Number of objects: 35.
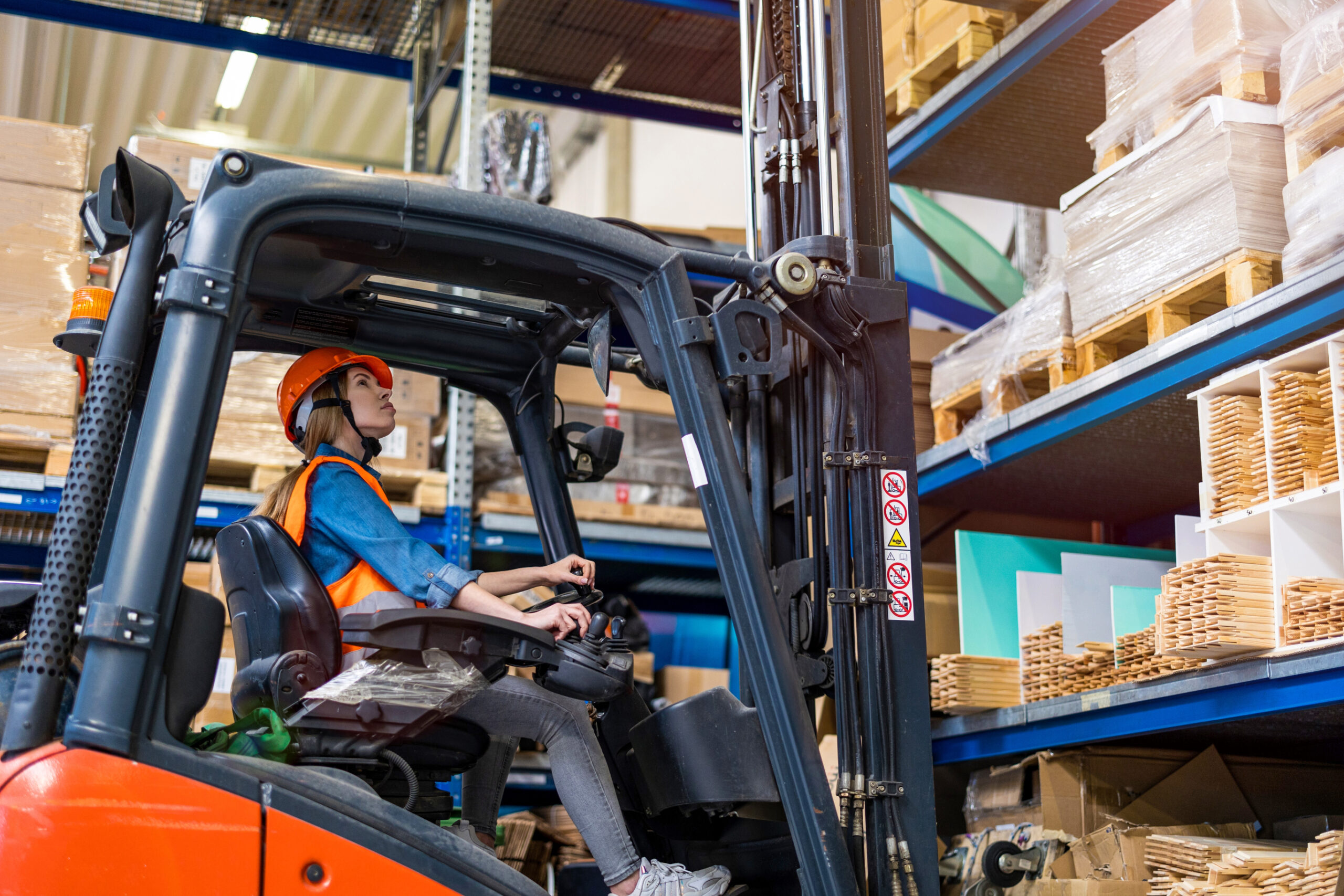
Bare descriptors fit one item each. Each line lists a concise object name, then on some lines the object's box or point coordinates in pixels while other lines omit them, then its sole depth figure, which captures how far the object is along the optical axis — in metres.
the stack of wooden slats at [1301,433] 3.70
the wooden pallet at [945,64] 5.50
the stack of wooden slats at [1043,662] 4.75
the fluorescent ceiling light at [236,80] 12.95
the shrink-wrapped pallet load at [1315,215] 3.63
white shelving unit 3.61
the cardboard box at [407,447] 6.58
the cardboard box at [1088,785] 4.70
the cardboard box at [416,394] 6.67
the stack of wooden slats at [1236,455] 3.88
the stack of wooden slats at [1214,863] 3.71
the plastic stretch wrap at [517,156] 7.29
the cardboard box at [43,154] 5.97
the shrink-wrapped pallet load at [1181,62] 4.21
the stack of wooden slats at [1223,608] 3.67
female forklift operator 2.98
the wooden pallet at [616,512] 6.75
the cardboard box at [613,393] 6.95
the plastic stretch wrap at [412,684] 2.67
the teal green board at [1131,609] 4.38
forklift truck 2.40
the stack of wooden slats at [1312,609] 3.48
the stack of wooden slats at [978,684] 5.02
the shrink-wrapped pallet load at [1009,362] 4.89
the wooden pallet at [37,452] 5.88
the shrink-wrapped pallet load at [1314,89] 3.79
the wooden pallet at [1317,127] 3.78
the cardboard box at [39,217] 5.92
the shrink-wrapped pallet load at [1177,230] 4.07
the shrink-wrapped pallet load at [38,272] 5.86
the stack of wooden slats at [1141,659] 4.07
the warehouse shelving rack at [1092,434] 3.79
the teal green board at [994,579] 5.12
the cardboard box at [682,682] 7.09
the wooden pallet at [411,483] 6.57
